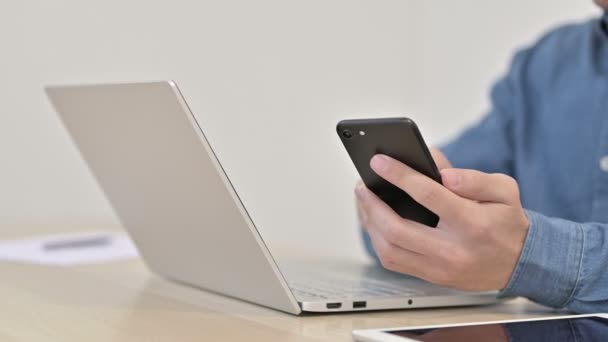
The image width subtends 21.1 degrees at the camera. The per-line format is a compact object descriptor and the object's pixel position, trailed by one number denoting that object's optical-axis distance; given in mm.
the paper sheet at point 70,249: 1763
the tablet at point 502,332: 1232
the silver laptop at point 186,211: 1348
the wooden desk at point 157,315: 1296
